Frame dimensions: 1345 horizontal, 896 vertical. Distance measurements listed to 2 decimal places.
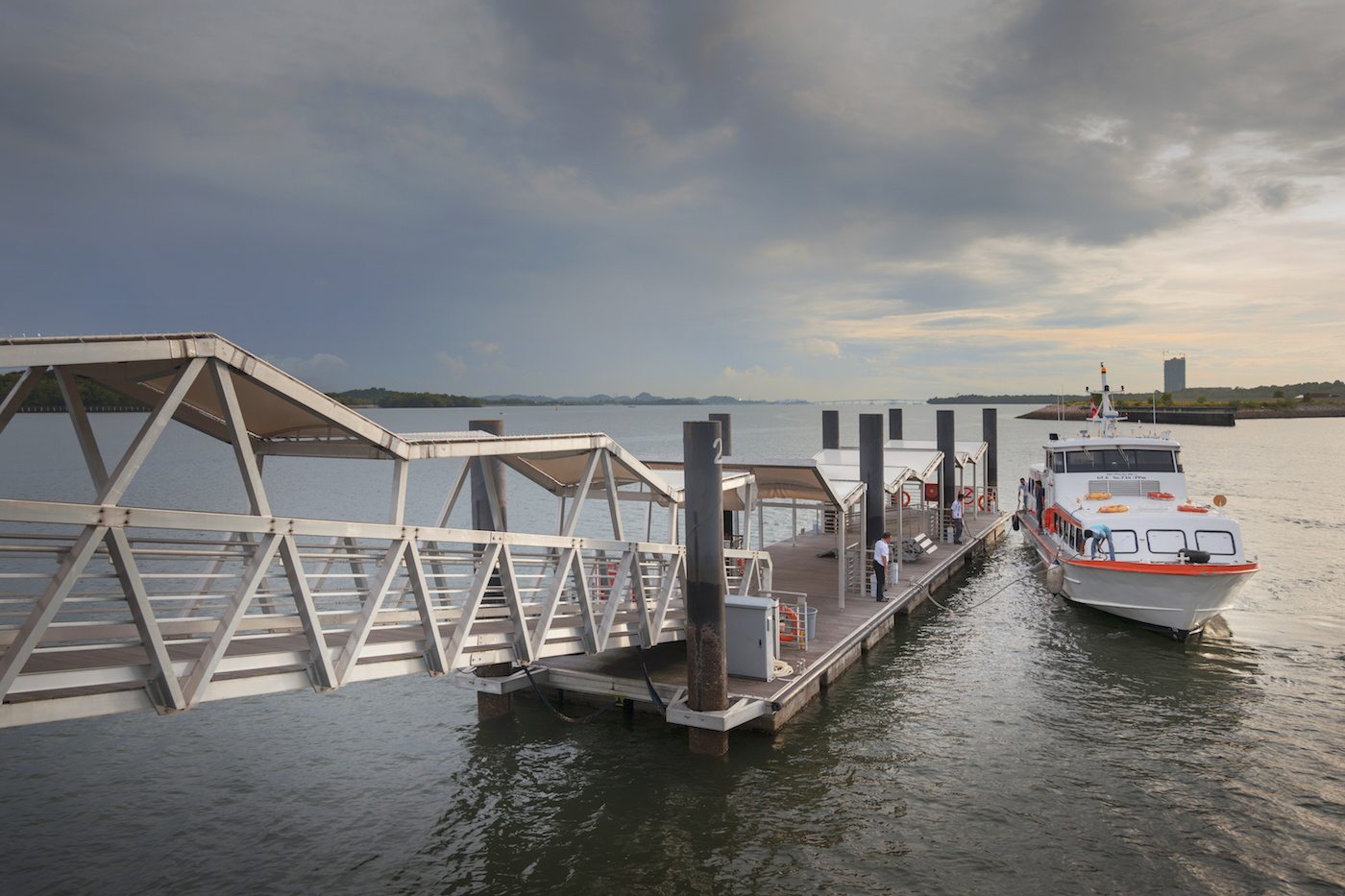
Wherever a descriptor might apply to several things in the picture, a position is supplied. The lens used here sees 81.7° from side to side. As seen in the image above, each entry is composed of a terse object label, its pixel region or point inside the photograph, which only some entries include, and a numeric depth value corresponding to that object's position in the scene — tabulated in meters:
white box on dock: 12.52
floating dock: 12.11
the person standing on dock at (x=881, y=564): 18.30
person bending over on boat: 18.06
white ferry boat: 16.81
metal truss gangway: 6.15
